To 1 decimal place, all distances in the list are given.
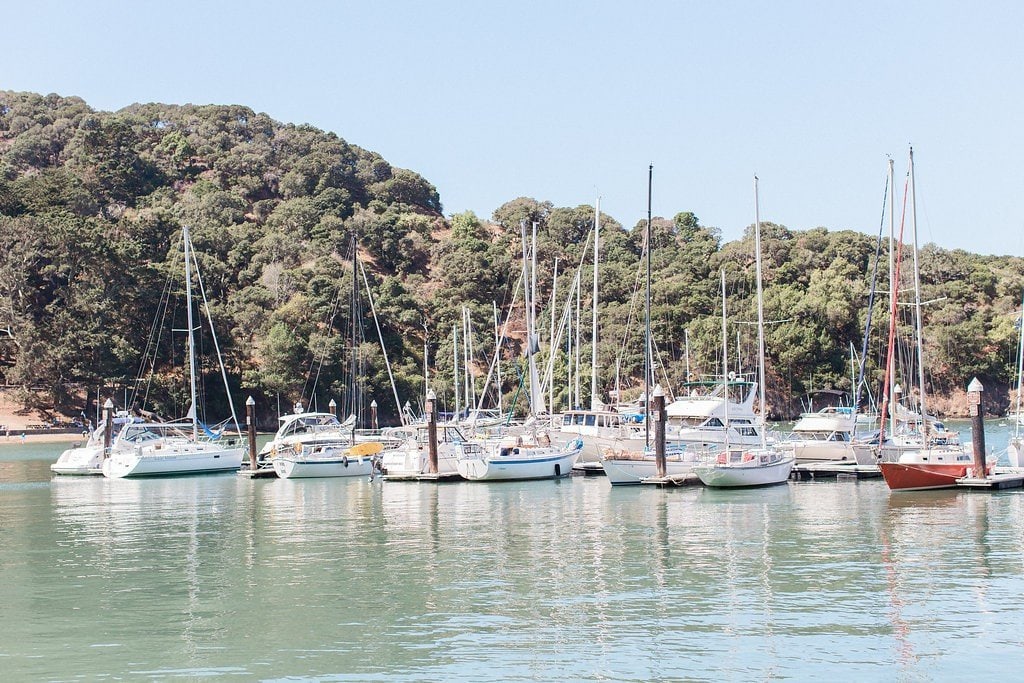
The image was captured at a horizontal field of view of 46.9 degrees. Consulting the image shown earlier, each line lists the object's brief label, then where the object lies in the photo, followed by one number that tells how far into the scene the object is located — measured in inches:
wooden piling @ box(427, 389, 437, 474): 1769.2
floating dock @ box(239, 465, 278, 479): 2054.6
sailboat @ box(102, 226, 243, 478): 2089.1
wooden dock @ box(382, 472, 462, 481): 1841.8
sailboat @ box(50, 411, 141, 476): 2155.5
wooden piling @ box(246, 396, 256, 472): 2133.9
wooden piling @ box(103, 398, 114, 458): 2171.4
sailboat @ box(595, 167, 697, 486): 1707.7
